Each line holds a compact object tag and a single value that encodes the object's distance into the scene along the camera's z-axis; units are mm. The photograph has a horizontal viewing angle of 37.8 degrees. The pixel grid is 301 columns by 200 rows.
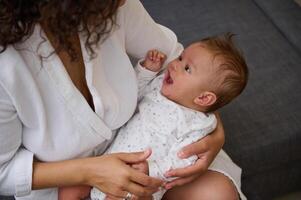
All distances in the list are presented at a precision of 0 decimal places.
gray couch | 1364
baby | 1011
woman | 724
